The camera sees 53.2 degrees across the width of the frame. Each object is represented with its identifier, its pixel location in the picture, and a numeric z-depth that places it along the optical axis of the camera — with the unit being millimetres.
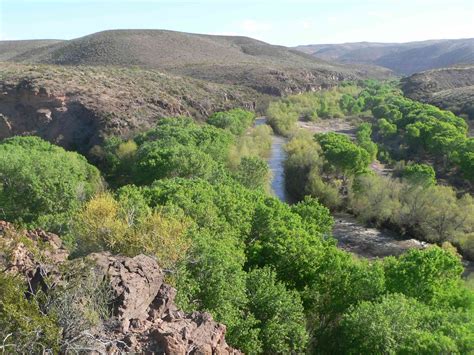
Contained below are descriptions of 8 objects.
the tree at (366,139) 67125
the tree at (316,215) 33903
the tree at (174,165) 42781
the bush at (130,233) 19641
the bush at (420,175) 48469
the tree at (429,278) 23797
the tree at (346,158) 55350
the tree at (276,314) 20125
